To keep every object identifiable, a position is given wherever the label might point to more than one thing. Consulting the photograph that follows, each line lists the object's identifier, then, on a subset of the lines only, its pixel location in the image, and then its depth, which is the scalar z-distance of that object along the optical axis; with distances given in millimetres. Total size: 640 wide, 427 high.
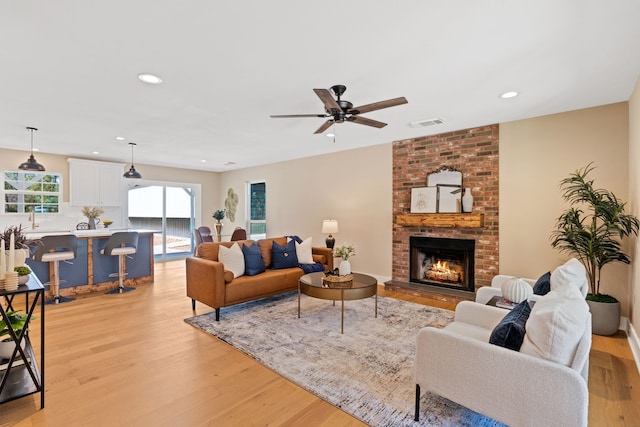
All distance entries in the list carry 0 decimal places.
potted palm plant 3271
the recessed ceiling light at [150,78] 2830
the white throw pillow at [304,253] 4984
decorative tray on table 3625
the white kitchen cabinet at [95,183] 6695
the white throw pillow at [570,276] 2439
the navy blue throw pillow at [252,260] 4234
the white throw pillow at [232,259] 4020
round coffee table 3397
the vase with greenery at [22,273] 2149
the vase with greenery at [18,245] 2322
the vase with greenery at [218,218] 8477
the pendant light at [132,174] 5821
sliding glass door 7984
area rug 2098
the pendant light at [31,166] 4620
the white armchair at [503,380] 1454
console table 1983
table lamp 5863
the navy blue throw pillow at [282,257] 4684
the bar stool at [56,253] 4281
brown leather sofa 3711
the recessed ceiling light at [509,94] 3252
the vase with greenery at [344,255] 3908
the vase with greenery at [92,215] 5895
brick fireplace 4473
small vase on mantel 4637
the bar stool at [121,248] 4977
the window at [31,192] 6102
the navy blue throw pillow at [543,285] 2881
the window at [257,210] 8180
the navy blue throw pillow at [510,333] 1698
